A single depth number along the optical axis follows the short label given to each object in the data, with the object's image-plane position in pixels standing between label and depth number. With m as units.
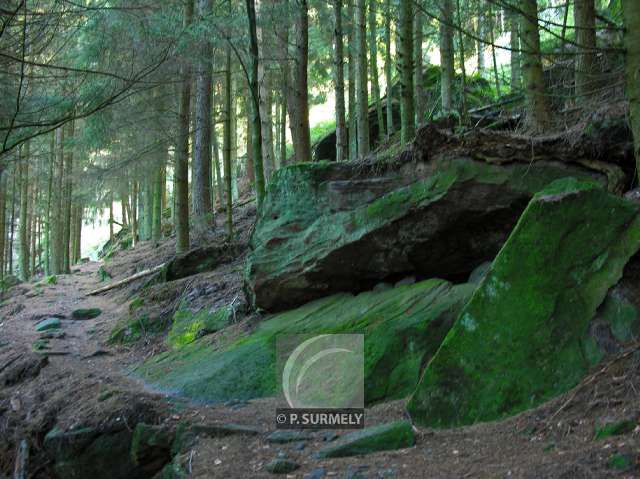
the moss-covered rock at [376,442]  4.01
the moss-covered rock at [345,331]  5.39
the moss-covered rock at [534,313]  4.19
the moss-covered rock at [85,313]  11.57
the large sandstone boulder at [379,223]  6.23
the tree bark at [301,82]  10.09
